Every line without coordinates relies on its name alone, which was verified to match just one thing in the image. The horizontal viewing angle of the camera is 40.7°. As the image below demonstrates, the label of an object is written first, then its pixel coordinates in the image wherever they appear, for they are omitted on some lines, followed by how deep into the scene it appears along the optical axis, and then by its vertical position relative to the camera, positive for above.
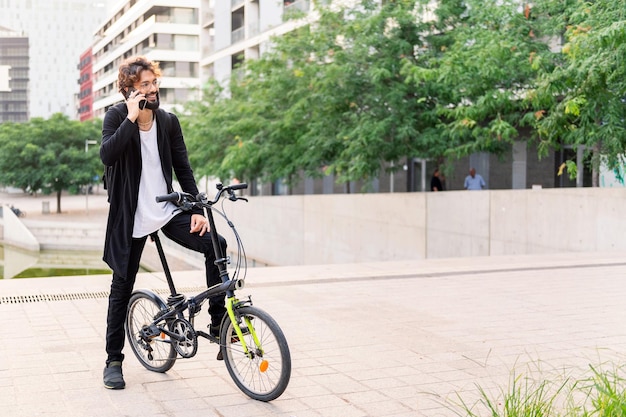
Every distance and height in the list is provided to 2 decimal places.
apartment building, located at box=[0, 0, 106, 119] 173.00 +31.84
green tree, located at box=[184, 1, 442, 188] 20.23 +2.14
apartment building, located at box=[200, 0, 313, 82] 39.38 +7.84
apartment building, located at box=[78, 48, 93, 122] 120.44 +14.26
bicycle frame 4.52 -0.61
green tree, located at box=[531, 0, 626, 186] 13.84 +1.73
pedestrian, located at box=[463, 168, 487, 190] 23.27 +0.01
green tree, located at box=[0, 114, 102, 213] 58.91 +1.80
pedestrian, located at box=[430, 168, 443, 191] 23.31 -0.01
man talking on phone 4.72 -0.07
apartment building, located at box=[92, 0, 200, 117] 74.50 +13.13
